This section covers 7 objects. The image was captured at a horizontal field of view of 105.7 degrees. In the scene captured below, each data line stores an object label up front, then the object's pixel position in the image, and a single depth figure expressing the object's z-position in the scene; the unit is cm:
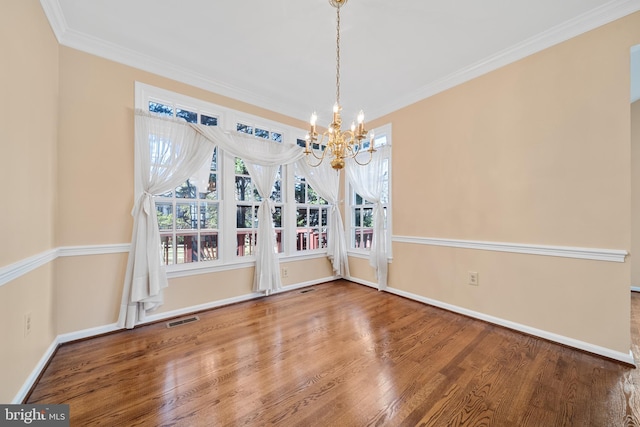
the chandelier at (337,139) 194
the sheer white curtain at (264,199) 329
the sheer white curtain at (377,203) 370
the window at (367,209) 375
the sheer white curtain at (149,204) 247
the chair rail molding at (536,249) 199
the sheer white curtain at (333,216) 407
